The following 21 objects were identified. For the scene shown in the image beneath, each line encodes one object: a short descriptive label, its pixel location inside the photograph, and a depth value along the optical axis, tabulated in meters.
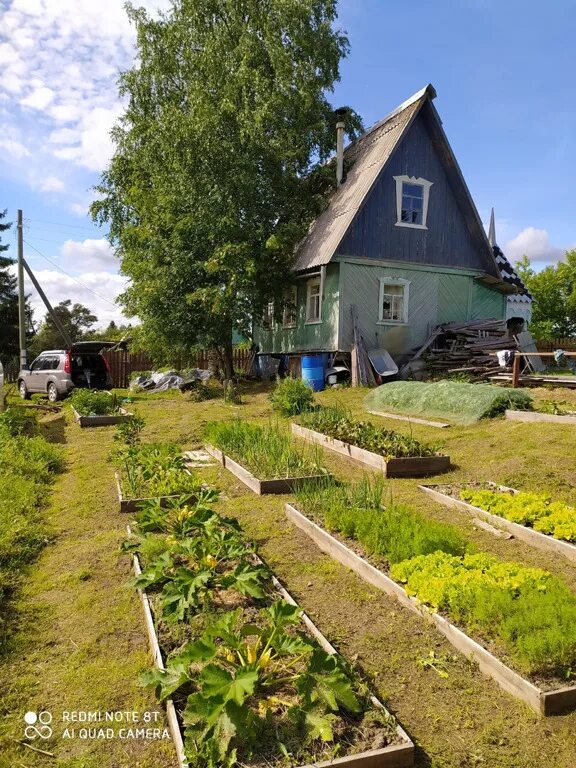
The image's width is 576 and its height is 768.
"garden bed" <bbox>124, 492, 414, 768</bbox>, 2.22
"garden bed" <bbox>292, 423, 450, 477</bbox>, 6.86
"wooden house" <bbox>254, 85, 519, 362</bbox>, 16.52
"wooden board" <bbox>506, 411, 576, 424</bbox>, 8.54
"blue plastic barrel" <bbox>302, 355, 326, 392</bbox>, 15.55
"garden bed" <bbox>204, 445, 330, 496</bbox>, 6.14
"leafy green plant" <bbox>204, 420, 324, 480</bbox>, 6.49
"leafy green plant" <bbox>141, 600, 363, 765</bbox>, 2.22
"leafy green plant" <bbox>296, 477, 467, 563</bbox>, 3.96
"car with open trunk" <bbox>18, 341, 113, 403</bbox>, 16.14
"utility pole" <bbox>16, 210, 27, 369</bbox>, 22.81
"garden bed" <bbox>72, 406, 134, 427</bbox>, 11.39
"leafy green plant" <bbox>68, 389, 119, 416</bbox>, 11.87
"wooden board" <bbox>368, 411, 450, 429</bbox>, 9.67
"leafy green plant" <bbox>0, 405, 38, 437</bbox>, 9.03
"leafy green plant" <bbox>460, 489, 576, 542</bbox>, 4.62
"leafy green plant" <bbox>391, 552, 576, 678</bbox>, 2.67
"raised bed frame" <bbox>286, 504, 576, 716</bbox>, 2.54
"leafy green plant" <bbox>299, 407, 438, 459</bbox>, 7.23
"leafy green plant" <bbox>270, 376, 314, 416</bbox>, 11.40
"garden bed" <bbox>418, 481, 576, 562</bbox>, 4.44
